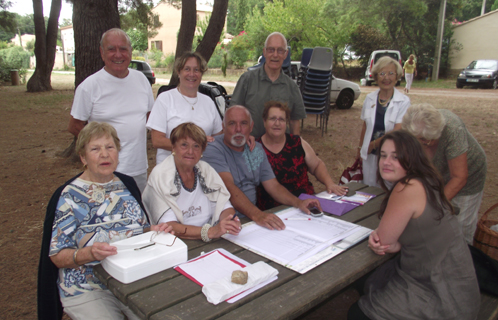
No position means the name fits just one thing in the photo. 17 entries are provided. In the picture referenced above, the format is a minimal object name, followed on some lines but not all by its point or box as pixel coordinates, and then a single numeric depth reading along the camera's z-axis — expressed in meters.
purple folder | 2.48
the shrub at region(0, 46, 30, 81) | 23.30
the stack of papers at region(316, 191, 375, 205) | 2.72
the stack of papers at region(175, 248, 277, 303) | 1.59
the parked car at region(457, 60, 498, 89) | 18.06
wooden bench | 2.02
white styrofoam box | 1.56
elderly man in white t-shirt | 2.96
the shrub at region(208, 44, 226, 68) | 31.27
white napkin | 1.43
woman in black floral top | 3.16
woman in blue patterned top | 1.80
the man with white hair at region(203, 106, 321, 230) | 2.76
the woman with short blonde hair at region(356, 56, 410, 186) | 3.55
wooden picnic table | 1.38
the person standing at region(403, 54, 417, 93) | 15.42
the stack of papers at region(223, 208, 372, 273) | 1.79
